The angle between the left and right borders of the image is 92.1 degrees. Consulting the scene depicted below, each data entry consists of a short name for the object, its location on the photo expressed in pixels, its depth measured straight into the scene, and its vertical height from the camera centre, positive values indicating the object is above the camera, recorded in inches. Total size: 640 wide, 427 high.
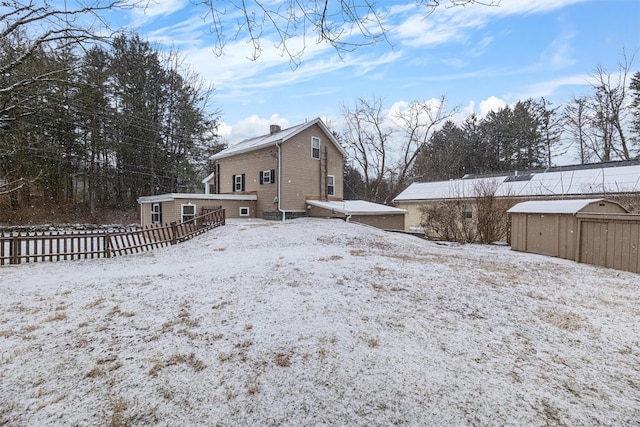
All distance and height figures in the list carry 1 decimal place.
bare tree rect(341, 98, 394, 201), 1186.0 +241.6
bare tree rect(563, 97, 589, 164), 1034.3 +255.7
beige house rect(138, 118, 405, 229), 689.0 +34.1
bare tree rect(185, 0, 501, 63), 105.9 +63.6
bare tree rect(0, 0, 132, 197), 232.4 +149.0
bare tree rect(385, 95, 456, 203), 1138.0 +286.1
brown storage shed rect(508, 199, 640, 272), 298.5 -39.6
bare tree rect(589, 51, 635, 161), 880.9 +264.1
